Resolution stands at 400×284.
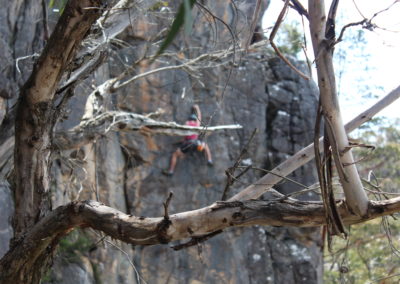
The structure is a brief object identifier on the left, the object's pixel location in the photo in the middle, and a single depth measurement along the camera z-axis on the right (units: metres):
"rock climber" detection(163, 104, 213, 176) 22.28
